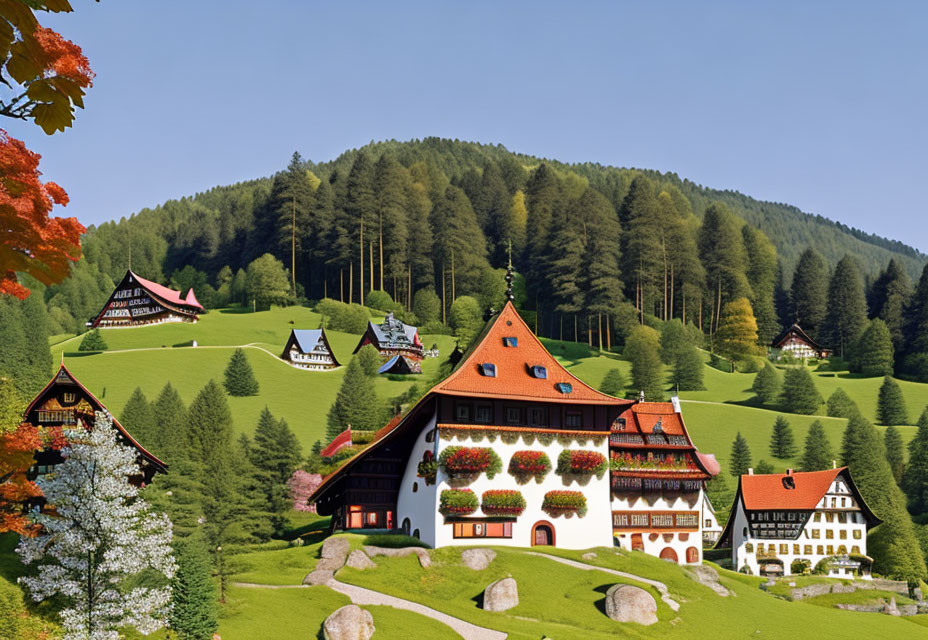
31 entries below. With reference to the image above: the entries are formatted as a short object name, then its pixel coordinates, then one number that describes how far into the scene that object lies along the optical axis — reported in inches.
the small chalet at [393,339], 5196.9
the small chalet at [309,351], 4963.1
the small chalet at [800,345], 6230.3
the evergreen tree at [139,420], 3070.9
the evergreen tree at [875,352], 5344.5
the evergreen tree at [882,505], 3058.6
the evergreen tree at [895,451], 3905.0
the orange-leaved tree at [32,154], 259.4
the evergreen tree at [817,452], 3782.0
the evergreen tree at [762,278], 6028.5
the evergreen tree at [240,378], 4264.3
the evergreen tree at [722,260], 6077.8
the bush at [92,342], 4726.9
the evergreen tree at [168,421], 2972.4
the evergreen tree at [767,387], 4660.4
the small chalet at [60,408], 2137.1
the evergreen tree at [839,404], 4477.6
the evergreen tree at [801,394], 4534.9
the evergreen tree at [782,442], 4060.0
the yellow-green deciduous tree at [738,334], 5373.0
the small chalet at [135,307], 5536.4
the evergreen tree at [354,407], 3671.3
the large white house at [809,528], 3164.4
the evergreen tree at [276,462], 2785.4
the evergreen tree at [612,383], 4227.4
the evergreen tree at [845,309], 6048.2
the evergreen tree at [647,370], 4407.0
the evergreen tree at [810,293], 6378.0
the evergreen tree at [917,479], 3666.3
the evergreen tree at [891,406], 4451.3
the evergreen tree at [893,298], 5841.5
